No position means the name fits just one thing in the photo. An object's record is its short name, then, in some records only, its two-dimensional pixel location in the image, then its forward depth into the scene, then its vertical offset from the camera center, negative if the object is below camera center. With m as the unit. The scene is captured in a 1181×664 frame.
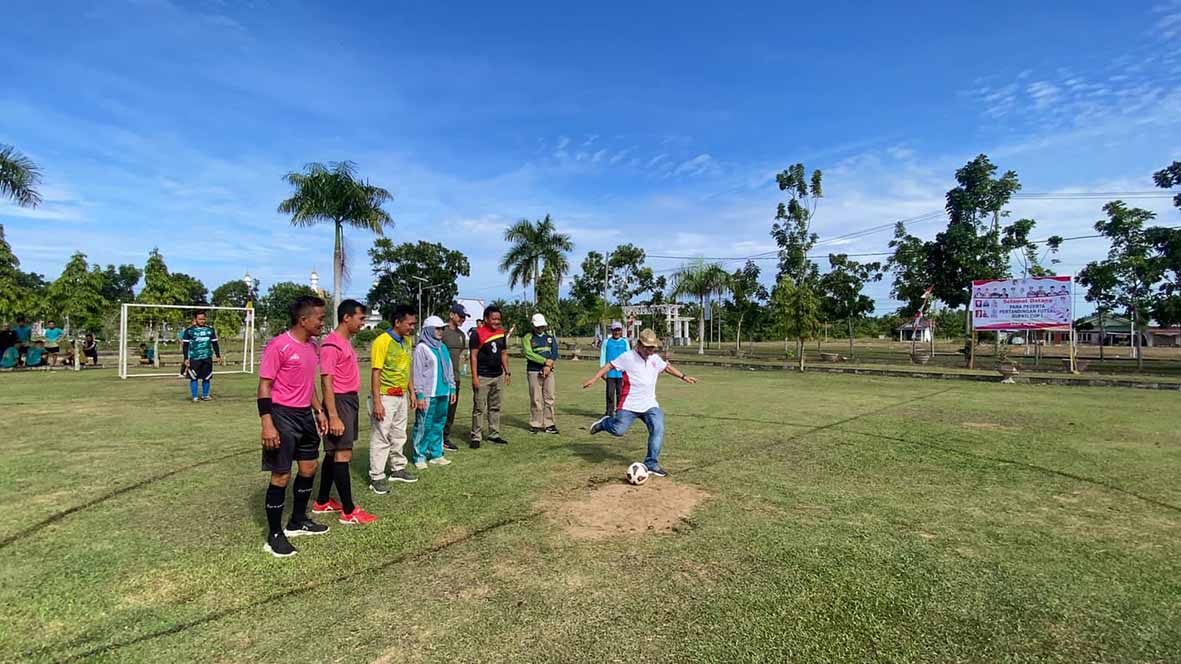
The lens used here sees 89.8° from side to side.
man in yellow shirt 5.61 -0.53
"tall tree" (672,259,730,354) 41.81 +3.90
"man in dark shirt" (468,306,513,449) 7.88 -0.38
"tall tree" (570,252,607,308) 45.66 +4.39
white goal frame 17.83 +0.03
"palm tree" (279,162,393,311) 23.86 +5.47
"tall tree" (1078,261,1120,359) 25.67 +2.31
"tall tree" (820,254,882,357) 35.41 +2.82
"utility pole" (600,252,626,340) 44.69 +4.74
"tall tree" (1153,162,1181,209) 21.39 +5.77
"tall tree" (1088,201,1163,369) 24.30 +3.30
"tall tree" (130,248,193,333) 24.14 +1.87
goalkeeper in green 11.83 -0.25
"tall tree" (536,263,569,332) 35.50 +2.44
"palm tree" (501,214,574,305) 35.53 +5.16
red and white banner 21.12 +1.18
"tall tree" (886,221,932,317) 27.34 +2.98
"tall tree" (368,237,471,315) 60.28 +6.62
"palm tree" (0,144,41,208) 19.08 +5.15
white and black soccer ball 5.91 -1.37
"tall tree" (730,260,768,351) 41.91 +3.41
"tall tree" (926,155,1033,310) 25.53 +4.34
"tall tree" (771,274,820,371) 25.95 +1.13
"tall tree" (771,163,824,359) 29.86 +5.23
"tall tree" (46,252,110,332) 22.19 +1.54
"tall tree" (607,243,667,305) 46.50 +5.23
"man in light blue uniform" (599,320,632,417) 9.51 -0.22
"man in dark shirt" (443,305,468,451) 7.72 -0.05
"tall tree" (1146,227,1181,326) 21.78 +2.60
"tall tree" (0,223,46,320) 19.98 +1.51
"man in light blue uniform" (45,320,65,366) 20.92 -0.14
